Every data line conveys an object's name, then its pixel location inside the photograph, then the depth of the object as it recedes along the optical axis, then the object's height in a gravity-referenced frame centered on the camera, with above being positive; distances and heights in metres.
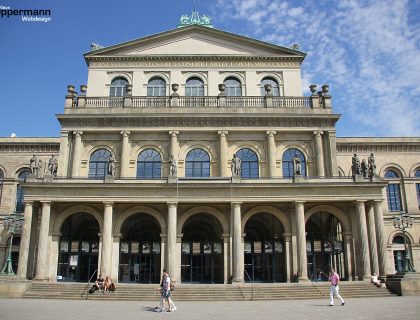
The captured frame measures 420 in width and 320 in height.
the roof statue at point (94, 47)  41.53 +20.56
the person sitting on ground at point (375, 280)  27.82 -0.88
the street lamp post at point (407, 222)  27.62 +3.19
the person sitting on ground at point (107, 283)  26.33 -0.91
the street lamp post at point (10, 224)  27.51 +3.55
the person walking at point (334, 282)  21.25 -0.75
